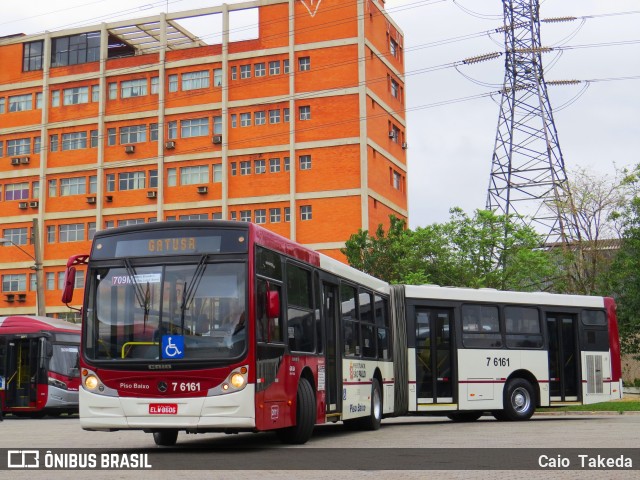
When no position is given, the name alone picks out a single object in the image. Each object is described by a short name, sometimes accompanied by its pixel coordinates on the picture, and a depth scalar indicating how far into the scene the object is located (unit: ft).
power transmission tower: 184.14
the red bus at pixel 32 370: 111.45
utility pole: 126.31
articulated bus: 46.09
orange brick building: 225.56
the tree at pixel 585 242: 159.02
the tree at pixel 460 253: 162.30
